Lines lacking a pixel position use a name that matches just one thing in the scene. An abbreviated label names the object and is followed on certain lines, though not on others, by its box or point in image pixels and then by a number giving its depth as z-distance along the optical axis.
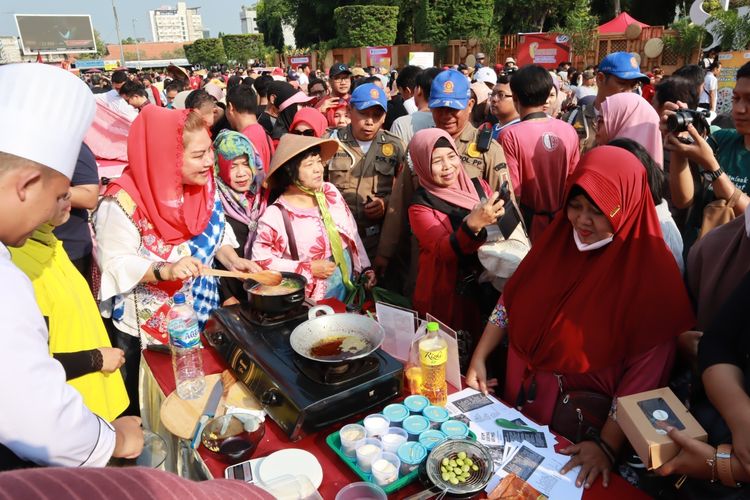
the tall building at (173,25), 162.50
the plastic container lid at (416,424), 1.53
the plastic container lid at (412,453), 1.41
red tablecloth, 1.37
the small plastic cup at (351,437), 1.46
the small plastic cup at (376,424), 1.52
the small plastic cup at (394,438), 1.46
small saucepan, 1.99
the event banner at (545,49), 18.38
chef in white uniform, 1.03
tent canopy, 19.94
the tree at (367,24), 28.66
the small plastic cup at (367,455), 1.40
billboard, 59.34
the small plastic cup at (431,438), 1.46
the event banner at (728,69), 6.64
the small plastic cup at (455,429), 1.52
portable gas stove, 1.51
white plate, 1.41
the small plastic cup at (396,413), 1.58
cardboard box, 1.24
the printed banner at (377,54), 26.14
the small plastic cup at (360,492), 1.30
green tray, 1.36
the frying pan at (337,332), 1.72
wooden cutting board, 1.68
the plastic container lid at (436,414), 1.59
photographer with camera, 2.35
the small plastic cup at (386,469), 1.35
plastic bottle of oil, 1.67
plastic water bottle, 1.87
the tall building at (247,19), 129.88
